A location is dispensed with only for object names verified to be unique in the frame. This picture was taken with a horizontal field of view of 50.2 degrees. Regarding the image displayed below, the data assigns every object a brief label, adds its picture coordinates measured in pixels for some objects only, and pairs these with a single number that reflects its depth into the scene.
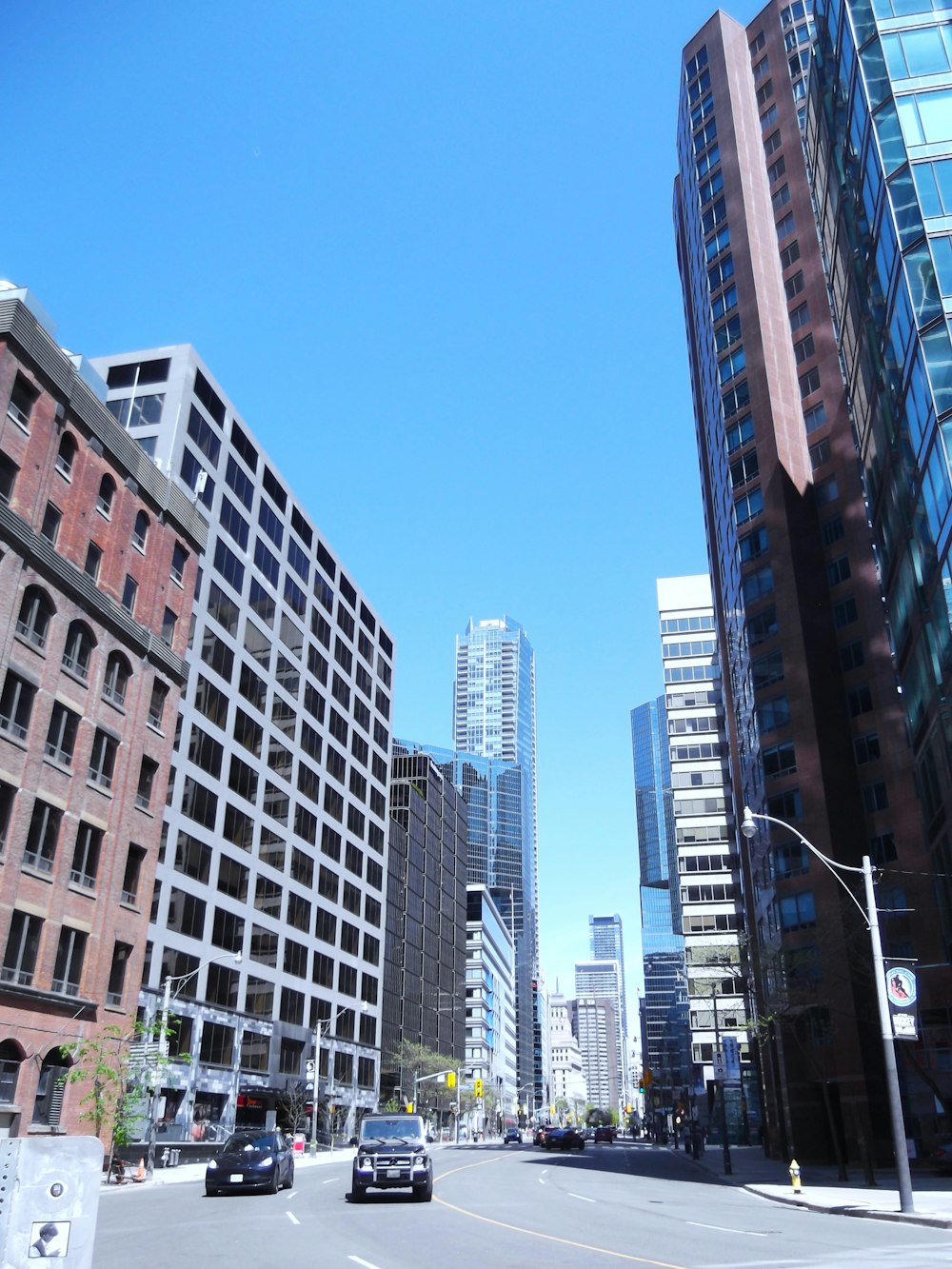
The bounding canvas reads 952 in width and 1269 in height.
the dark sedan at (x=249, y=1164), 29.25
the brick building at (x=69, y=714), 37.06
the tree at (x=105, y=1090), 35.91
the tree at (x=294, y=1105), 73.25
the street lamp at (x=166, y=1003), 39.66
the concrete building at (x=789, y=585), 57.97
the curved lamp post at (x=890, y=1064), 23.95
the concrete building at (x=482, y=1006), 174.88
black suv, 26.61
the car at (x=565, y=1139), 75.19
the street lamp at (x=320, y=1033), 73.68
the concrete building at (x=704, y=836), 102.44
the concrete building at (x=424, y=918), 111.94
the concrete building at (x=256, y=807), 63.34
